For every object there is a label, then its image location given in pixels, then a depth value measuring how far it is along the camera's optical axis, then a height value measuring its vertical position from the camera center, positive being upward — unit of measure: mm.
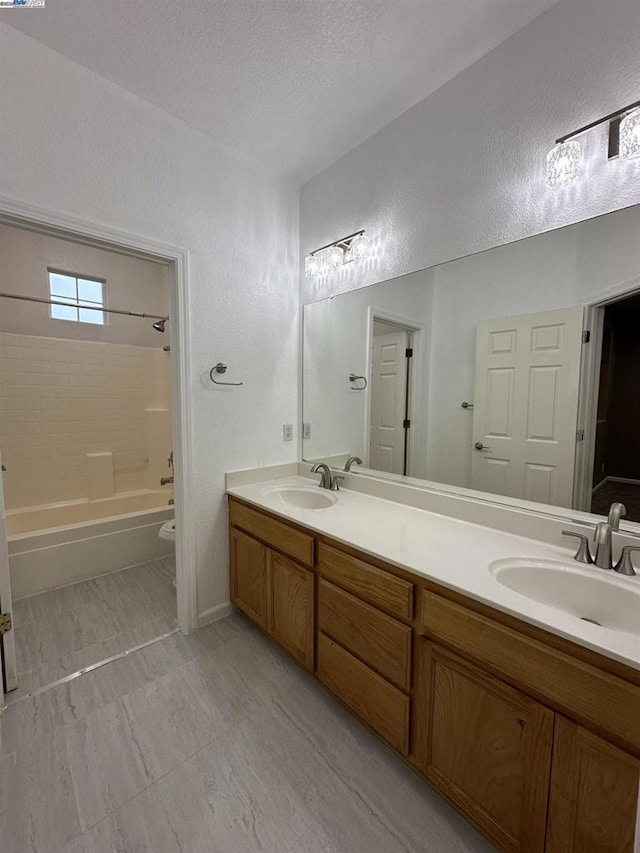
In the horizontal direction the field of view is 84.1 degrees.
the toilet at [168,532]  2484 -944
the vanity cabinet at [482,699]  777 -834
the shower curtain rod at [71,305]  2599 +750
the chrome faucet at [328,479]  2051 -460
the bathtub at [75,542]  2285 -1032
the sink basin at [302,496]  1995 -557
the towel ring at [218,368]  1949 +166
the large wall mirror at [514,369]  1227 +135
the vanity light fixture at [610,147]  1097 +836
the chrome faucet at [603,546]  1086 -442
